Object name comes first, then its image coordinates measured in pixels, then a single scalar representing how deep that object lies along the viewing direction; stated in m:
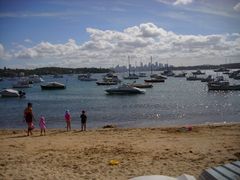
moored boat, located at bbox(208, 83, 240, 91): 54.36
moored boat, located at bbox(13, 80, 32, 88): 77.15
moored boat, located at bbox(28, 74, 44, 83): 101.63
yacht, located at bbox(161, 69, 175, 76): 131.30
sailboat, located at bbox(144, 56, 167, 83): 85.81
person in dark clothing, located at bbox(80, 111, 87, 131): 17.34
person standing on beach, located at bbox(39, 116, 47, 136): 15.43
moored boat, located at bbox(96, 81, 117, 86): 76.87
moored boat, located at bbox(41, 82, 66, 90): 69.04
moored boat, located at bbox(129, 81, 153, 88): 64.96
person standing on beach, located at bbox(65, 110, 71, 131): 17.28
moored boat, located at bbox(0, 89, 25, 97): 52.87
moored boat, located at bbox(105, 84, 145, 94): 49.43
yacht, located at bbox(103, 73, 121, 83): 79.22
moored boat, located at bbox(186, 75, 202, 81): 94.01
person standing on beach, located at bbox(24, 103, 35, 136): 14.36
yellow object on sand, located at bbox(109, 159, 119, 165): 8.85
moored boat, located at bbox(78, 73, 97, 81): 107.20
